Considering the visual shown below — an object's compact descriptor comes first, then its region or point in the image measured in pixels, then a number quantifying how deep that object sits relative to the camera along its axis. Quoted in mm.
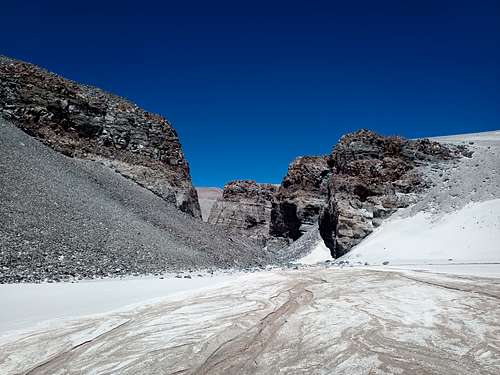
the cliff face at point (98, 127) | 26312
